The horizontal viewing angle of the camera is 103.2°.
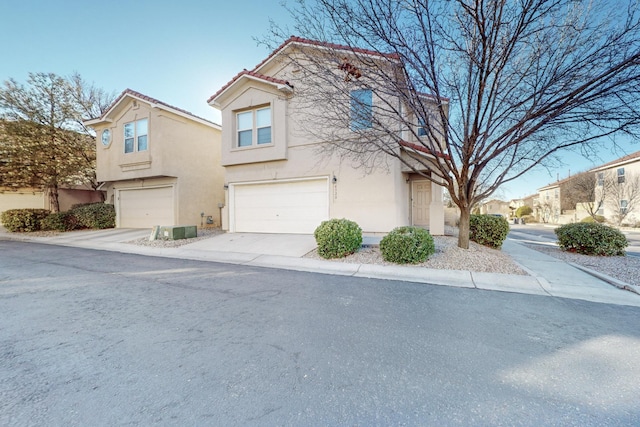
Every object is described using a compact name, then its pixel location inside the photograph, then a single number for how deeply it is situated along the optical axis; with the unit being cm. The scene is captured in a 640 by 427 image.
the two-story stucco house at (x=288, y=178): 968
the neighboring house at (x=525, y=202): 3870
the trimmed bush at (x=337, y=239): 711
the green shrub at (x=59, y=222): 1352
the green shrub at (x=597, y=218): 2295
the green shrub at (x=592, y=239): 773
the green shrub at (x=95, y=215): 1405
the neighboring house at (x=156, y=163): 1266
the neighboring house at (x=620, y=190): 2206
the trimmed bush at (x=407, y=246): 631
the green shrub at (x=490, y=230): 878
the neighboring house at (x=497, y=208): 4858
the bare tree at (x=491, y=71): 567
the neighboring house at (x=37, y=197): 1694
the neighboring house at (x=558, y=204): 2786
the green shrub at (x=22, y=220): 1348
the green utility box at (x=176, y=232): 999
